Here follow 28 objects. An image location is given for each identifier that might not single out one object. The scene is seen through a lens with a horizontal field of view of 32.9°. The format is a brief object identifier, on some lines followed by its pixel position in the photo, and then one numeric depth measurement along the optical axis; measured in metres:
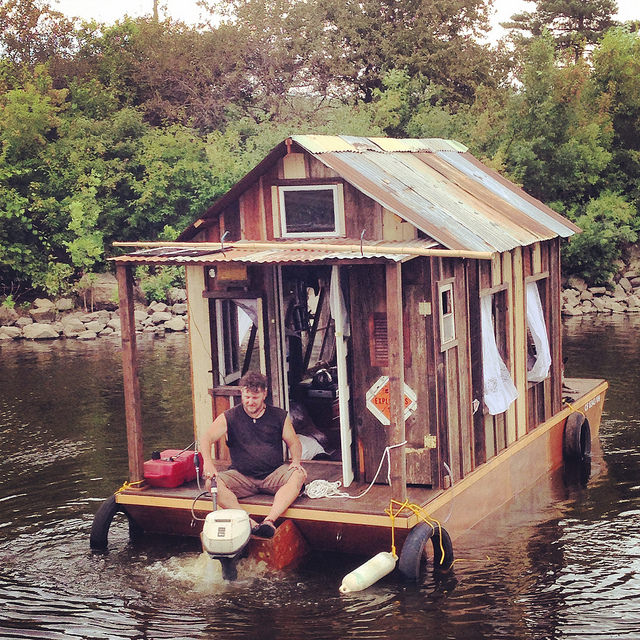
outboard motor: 9.84
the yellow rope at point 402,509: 10.13
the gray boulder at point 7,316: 30.41
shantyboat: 10.79
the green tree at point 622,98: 32.97
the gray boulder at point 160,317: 29.88
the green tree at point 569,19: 44.41
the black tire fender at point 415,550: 9.94
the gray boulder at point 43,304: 30.92
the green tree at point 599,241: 30.95
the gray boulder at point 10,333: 29.05
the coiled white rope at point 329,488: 10.80
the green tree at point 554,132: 32.19
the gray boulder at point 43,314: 30.55
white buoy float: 9.99
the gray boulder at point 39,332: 28.89
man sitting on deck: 10.77
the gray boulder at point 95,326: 29.28
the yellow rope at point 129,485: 11.52
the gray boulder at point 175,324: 29.22
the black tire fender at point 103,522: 11.55
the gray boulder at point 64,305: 31.08
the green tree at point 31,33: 37.03
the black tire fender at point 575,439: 14.80
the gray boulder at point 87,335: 28.68
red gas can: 11.45
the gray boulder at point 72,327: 29.16
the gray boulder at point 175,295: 31.38
